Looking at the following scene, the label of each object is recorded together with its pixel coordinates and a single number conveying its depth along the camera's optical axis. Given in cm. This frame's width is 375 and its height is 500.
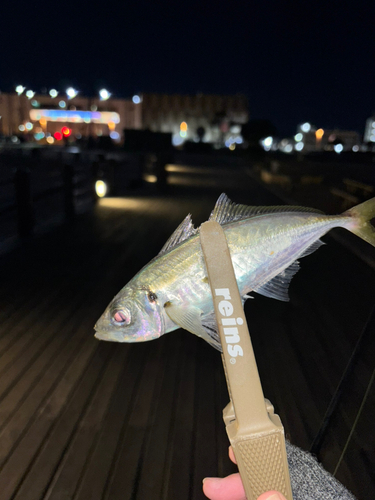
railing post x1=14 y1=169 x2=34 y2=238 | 723
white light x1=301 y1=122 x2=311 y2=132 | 7452
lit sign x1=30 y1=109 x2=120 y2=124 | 8206
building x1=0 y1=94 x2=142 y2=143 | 8344
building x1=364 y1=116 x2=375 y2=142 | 13245
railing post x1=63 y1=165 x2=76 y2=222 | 908
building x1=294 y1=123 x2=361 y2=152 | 10256
